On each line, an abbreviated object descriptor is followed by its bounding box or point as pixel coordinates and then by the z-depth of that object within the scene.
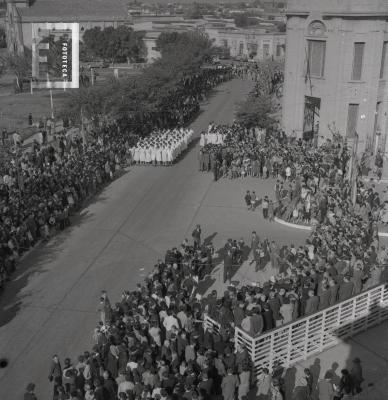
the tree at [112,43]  102.38
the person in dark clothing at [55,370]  13.40
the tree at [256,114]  37.22
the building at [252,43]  103.88
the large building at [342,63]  32.16
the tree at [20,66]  68.50
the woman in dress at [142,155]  32.75
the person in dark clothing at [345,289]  15.33
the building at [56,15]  108.12
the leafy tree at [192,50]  57.09
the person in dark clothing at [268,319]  14.33
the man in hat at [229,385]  12.34
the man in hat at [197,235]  20.97
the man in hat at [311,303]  14.74
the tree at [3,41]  125.12
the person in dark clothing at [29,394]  12.17
